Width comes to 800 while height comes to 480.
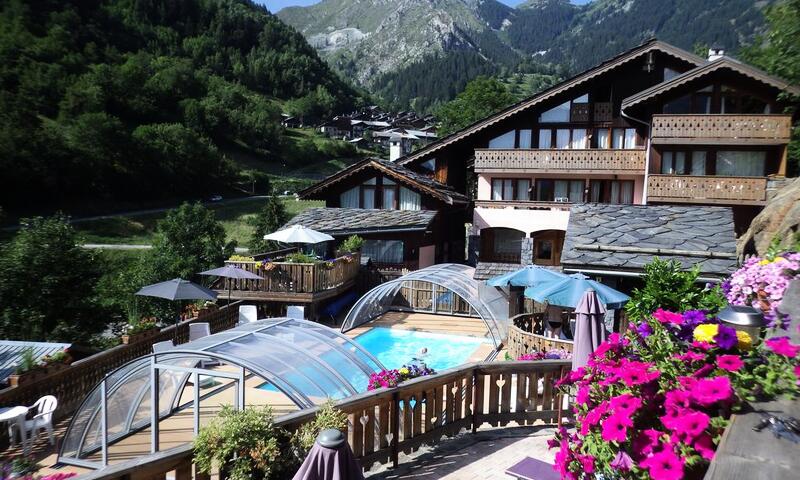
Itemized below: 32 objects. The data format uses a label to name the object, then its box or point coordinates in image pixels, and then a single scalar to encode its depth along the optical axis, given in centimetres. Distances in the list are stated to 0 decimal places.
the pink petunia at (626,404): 350
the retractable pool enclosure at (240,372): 836
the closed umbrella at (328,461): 455
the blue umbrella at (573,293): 1291
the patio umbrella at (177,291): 1645
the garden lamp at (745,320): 398
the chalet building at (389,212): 2788
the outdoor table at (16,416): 1036
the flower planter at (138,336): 1434
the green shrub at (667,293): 879
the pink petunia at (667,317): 405
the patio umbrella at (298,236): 2280
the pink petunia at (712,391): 307
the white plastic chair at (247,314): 1872
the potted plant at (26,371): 1120
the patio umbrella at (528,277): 1639
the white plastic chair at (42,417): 1081
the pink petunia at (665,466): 314
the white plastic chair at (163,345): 1307
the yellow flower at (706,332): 360
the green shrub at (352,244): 2488
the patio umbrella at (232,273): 1916
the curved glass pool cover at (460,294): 1845
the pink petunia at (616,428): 348
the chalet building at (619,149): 2423
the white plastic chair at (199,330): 1625
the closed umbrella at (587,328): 834
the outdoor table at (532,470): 612
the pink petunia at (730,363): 327
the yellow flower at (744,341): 357
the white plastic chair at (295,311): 1905
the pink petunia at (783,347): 314
